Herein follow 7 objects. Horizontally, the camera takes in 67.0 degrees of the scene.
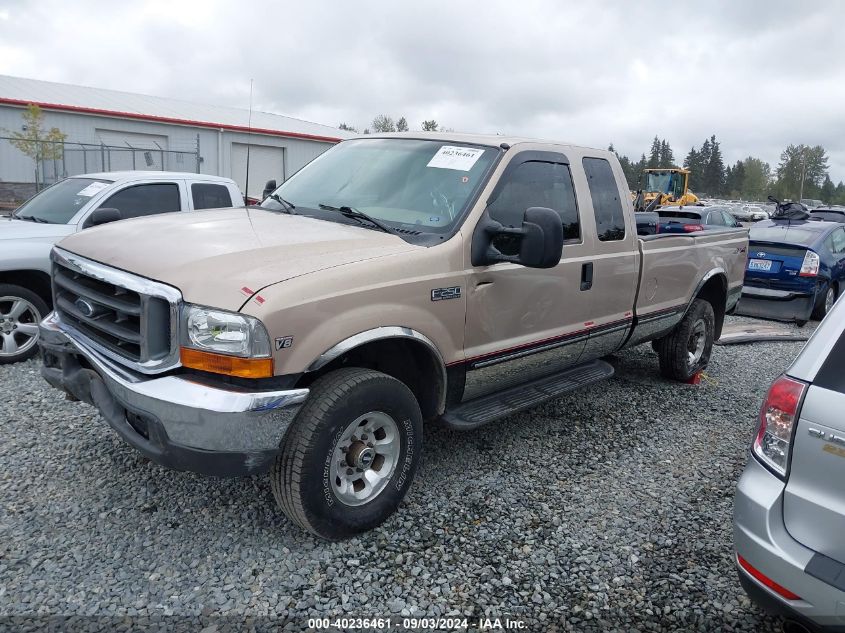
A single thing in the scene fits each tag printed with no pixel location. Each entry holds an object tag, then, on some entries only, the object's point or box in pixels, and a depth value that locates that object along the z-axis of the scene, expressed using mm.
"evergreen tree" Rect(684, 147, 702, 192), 106625
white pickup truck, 5520
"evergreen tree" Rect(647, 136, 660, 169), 115500
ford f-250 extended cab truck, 2691
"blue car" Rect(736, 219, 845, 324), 9422
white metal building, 21453
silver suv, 2082
